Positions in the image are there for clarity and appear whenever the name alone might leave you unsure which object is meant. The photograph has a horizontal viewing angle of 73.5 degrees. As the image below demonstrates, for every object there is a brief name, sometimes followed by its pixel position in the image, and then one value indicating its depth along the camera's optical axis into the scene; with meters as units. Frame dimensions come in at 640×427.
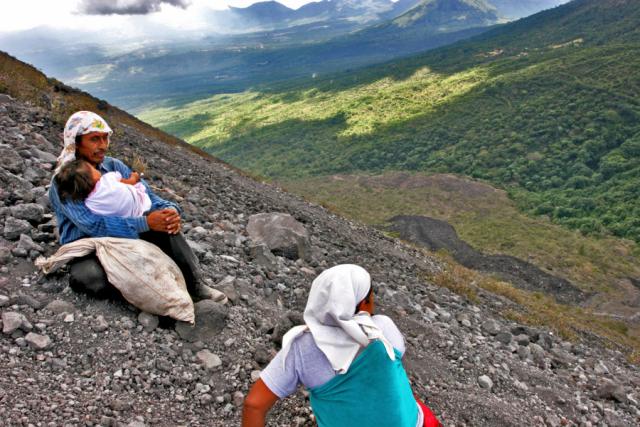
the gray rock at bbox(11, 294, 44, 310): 3.96
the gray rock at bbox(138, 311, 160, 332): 4.18
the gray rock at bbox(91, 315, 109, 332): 3.96
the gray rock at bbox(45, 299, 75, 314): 3.99
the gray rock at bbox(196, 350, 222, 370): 4.19
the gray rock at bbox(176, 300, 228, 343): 4.35
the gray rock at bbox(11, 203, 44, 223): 5.09
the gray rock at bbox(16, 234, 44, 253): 4.53
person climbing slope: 2.42
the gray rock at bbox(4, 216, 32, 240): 4.71
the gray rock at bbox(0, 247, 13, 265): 4.34
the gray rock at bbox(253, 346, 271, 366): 4.55
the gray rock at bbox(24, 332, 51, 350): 3.66
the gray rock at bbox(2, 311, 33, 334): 3.67
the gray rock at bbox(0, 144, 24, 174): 6.29
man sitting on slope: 3.67
